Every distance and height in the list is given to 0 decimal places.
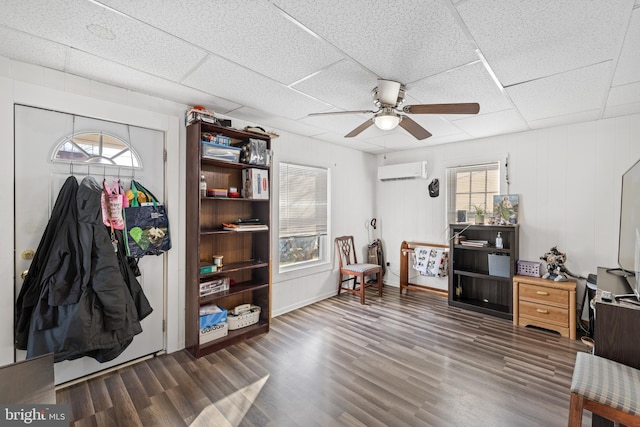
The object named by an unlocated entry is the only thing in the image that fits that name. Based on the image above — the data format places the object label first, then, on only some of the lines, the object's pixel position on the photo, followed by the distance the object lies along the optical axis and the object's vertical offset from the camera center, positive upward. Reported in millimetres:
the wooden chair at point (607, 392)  1379 -901
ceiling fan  2041 +756
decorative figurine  3370 -634
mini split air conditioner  4609 +660
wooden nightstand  3141 -1054
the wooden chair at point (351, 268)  4247 -888
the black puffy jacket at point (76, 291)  1989 -612
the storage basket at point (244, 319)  3092 -1215
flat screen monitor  2245 -124
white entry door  2064 +259
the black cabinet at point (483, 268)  3733 -796
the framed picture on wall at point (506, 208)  3818 +51
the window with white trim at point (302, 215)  3920 -90
